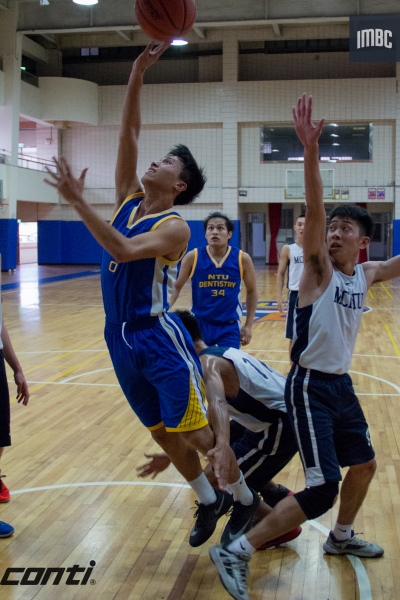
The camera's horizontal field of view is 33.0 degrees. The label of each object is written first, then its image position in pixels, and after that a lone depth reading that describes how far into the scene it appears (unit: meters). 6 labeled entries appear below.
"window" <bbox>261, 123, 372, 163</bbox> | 23.75
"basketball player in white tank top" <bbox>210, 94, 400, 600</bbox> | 2.80
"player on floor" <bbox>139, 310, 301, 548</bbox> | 3.23
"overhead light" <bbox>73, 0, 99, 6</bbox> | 16.56
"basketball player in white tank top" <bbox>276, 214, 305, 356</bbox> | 7.32
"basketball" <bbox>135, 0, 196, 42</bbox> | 3.91
